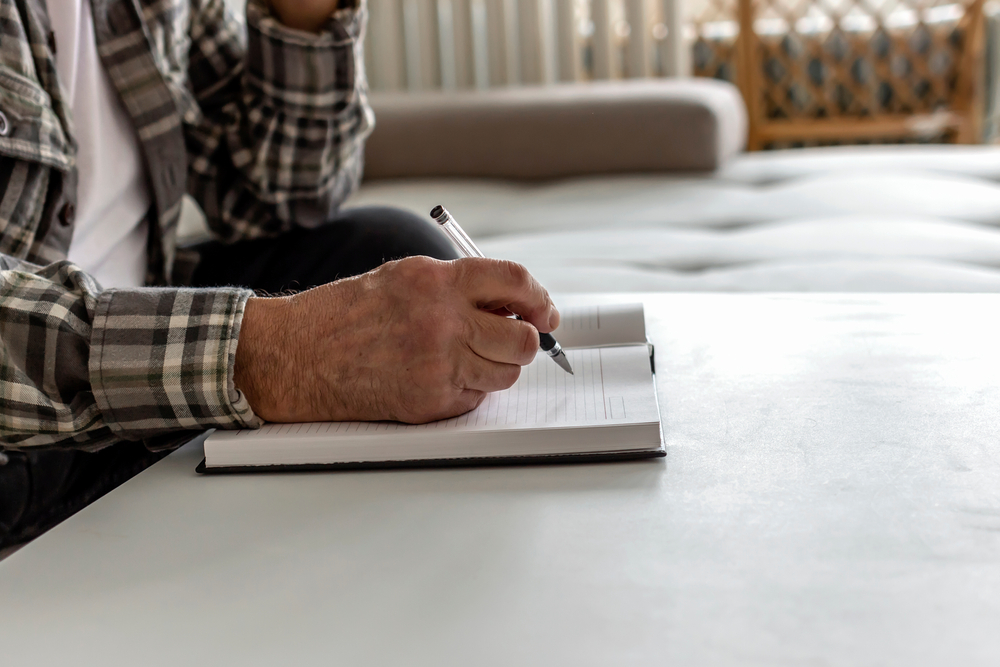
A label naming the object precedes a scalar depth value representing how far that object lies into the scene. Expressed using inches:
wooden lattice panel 100.3
